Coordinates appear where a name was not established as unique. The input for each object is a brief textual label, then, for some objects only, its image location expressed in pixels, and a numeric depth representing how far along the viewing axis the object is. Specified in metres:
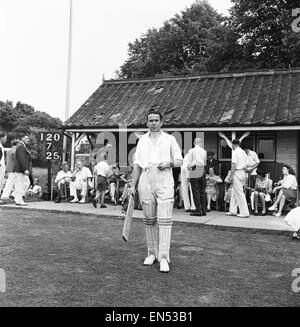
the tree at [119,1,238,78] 32.81
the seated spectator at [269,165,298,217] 10.85
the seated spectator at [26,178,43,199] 15.35
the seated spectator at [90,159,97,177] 14.98
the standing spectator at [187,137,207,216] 10.58
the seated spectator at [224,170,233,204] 11.98
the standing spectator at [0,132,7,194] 11.23
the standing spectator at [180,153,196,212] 11.90
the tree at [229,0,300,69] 25.14
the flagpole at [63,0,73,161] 20.17
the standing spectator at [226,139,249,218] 10.47
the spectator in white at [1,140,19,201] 12.14
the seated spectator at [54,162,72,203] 13.67
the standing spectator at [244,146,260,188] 11.76
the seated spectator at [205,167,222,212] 12.36
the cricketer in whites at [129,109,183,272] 5.37
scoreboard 14.57
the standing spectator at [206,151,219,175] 12.73
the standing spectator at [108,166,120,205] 13.59
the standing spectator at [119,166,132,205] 13.37
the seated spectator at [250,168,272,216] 11.38
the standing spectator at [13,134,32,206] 11.93
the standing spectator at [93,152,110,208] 12.39
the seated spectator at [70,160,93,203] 13.70
